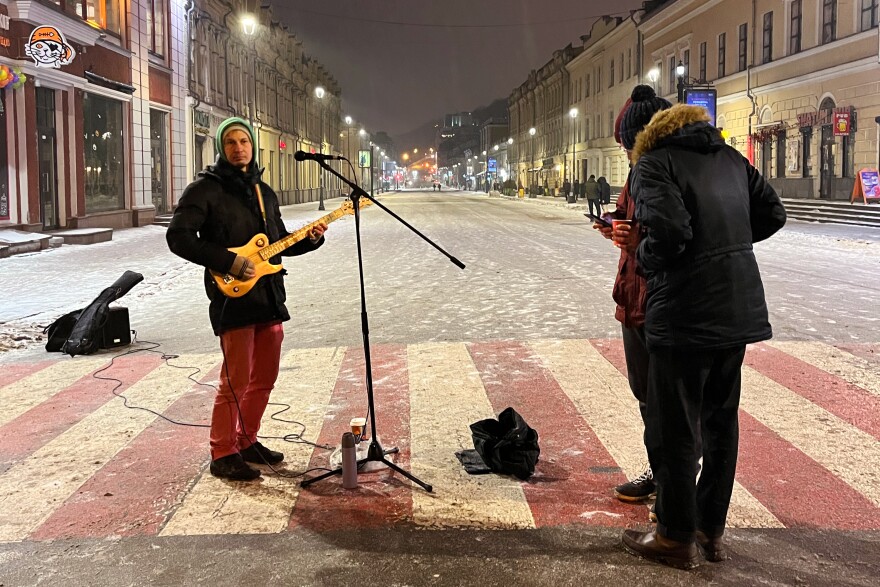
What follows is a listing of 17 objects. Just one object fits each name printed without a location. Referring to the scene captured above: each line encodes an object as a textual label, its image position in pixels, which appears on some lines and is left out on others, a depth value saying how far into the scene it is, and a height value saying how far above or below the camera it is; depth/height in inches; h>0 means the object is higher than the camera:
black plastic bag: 170.2 -49.3
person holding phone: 135.4 -11.0
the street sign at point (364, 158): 2965.1 +261.2
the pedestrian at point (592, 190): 1267.8 +56.9
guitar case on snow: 297.0 -38.7
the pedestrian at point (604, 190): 1249.1 +58.1
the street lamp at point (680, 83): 1160.9 +209.4
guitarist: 162.9 -11.5
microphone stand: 166.2 -40.7
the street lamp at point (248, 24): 1053.8 +273.7
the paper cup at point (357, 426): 178.9 -45.9
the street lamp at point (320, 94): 1537.4 +289.3
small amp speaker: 307.3 -41.0
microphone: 161.2 +14.6
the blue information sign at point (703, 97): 1192.2 +194.3
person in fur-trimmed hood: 121.4 -12.6
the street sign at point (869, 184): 973.8 +49.4
